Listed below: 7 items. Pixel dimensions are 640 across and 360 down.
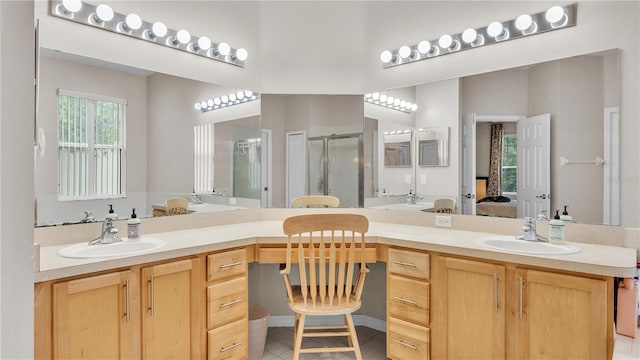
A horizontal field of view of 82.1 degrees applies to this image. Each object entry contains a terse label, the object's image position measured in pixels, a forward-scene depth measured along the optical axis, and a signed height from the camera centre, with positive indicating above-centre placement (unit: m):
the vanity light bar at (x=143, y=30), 1.90 +0.88
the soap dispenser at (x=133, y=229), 1.98 -0.28
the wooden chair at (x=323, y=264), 1.96 -0.47
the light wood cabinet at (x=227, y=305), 1.91 -0.69
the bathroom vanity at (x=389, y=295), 1.49 -0.55
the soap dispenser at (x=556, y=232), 1.87 -0.28
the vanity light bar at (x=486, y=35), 2.01 +0.89
